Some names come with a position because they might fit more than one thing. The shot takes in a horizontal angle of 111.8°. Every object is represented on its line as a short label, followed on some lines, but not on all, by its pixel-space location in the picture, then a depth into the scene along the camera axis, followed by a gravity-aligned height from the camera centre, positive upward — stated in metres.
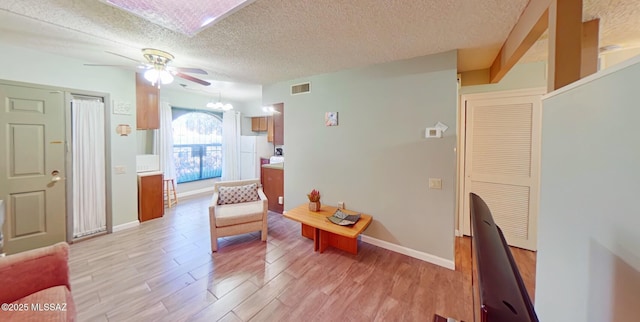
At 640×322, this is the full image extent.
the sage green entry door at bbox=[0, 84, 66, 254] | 2.46 -0.14
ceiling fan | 2.39 +1.02
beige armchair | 2.73 -0.73
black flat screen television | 0.39 -0.26
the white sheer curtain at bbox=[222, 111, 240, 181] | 6.00 +0.34
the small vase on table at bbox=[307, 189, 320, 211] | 3.10 -0.62
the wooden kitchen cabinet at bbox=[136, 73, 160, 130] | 3.54 +0.85
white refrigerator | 5.85 -0.02
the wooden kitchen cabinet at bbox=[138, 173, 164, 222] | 3.67 -0.72
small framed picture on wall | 3.15 +0.57
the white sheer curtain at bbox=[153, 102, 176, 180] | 4.62 +0.28
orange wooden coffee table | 2.53 -0.83
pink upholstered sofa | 1.20 -0.83
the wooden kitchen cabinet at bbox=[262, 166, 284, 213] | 4.12 -0.56
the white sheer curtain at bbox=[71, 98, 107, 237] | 2.93 -0.17
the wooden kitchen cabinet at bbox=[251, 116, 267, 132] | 6.22 +0.96
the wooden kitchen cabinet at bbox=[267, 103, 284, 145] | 3.92 +0.64
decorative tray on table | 2.63 -0.77
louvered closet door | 2.65 -0.01
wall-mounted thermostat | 2.41 +0.29
